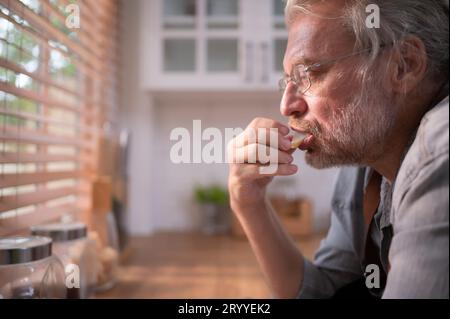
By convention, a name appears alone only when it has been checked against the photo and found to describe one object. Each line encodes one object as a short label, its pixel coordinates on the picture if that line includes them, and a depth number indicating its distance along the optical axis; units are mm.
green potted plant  1433
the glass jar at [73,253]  627
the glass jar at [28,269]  503
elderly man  577
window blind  594
